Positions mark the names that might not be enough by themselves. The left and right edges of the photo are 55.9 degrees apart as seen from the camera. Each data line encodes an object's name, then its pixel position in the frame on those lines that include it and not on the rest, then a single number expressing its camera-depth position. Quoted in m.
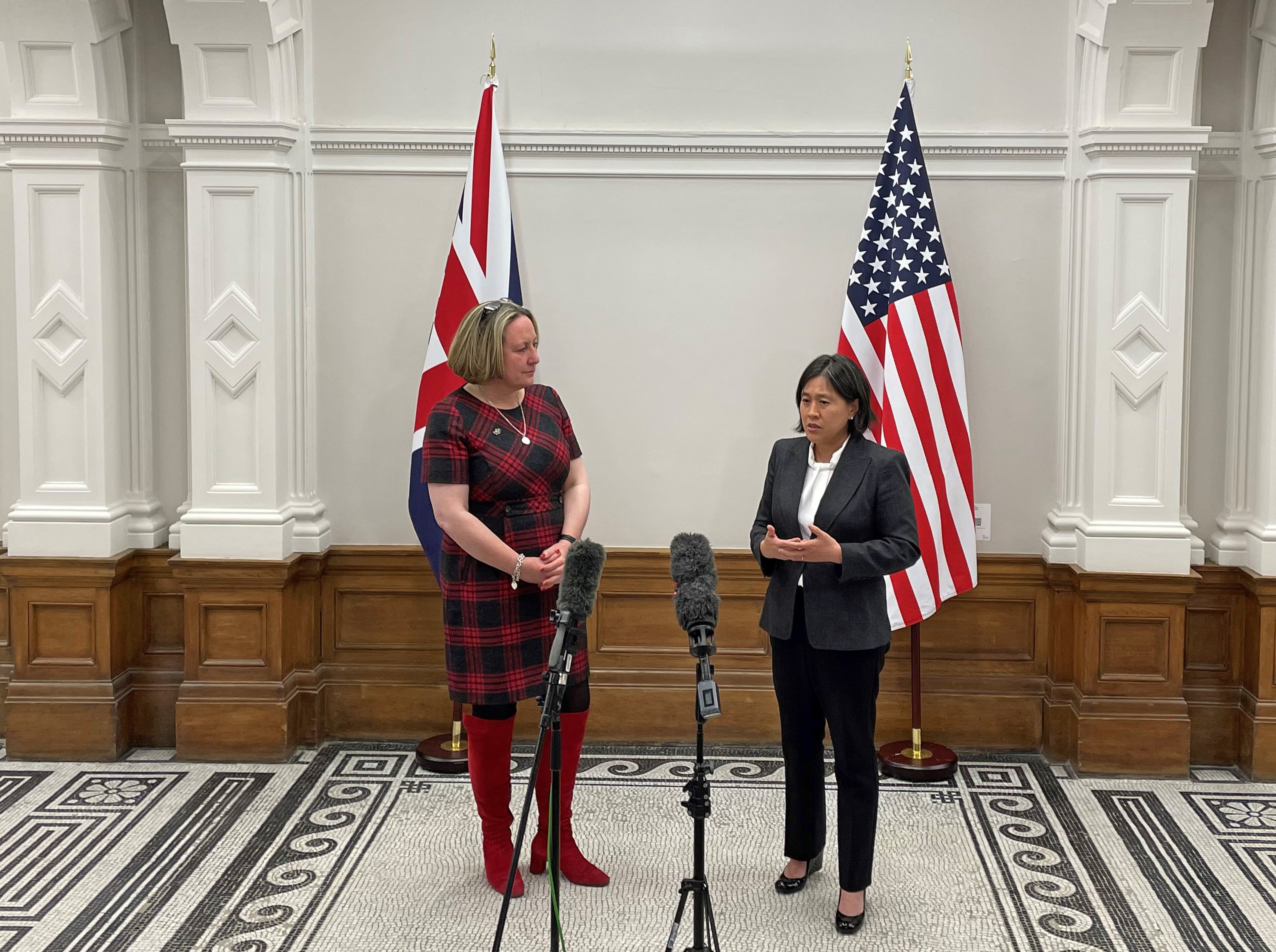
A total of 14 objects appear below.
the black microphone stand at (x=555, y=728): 2.72
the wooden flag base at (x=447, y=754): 4.68
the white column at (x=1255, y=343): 4.66
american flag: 4.53
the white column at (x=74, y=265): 4.70
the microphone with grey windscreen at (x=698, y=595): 2.66
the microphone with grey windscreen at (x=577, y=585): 2.75
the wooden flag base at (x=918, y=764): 4.62
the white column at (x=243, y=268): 4.65
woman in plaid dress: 3.44
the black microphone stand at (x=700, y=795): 2.62
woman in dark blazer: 3.27
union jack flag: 4.60
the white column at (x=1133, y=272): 4.57
